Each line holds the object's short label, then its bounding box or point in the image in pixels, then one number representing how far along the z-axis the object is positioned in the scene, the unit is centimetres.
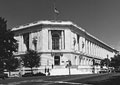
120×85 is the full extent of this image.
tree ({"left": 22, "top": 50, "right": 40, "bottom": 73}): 3713
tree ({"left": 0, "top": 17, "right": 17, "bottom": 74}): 2323
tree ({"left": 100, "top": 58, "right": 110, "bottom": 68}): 5384
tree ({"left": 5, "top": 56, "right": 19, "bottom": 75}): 3116
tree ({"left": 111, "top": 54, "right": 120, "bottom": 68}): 6248
